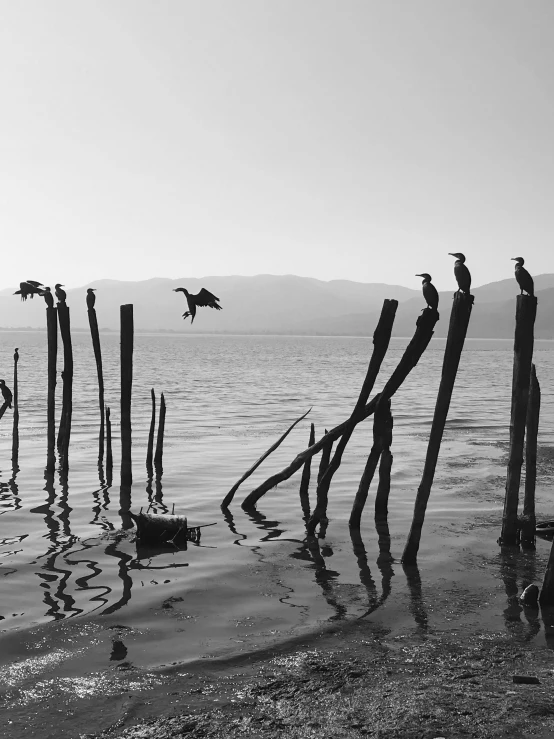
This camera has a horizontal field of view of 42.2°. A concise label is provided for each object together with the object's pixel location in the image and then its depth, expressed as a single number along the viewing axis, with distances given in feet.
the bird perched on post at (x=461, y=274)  28.63
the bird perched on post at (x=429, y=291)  29.43
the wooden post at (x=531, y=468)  32.22
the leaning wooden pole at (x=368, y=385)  32.83
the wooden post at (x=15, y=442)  53.62
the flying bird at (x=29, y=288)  47.77
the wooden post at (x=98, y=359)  50.84
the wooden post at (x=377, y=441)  33.78
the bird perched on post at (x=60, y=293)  48.30
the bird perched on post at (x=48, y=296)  49.18
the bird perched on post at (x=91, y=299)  50.11
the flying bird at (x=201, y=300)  40.09
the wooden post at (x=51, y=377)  49.00
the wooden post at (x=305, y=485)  43.45
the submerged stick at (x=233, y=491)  40.70
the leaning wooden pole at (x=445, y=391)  27.53
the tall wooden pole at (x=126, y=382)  42.50
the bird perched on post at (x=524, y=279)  28.68
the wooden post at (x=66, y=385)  49.08
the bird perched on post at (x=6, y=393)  54.90
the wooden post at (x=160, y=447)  51.49
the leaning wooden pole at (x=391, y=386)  30.83
